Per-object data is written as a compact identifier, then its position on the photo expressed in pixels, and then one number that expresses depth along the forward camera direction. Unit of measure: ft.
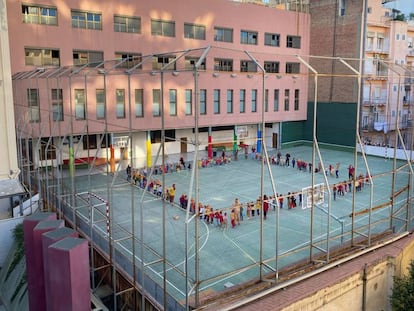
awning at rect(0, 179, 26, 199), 60.01
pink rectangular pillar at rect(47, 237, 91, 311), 34.04
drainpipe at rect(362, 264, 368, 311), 39.78
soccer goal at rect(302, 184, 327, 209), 69.76
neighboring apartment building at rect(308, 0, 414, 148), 128.98
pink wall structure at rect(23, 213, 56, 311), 40.37
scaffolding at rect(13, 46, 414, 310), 39.52
